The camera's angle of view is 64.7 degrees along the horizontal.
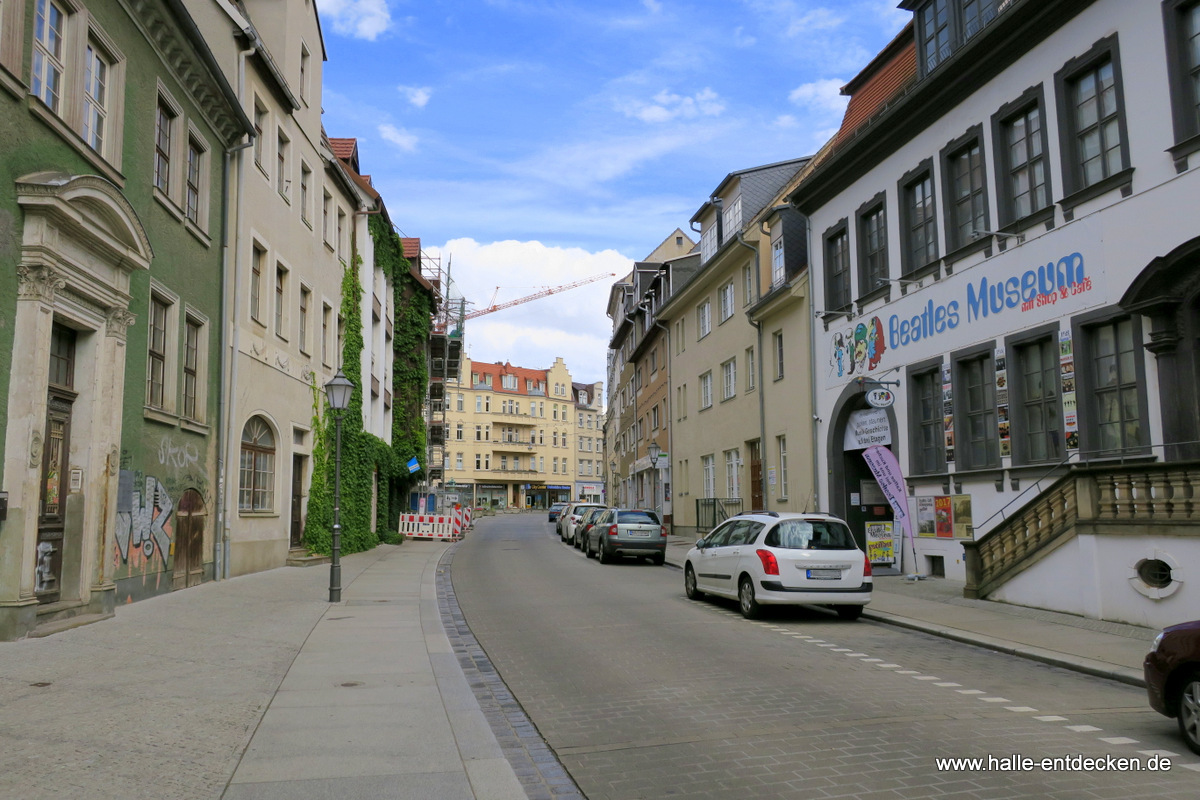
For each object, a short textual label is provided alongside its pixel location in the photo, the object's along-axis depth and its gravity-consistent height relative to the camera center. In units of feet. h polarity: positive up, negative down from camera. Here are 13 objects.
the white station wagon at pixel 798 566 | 44.75 -2.93
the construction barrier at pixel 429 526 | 123.95 -2.22
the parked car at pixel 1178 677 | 20.18 -3.87
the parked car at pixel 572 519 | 121.06 -1.54
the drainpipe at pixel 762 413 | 92.02 +9.02
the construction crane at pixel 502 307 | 466.00 +100.80
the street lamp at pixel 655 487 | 149.69 +3.09
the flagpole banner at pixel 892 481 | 63.00 +1.50
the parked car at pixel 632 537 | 83.97 -2.64
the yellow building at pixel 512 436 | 341.41 +26.86
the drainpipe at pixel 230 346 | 56.24 +10.07
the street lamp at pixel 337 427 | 49.19 +4.45
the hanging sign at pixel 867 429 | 68.44 +5.57
